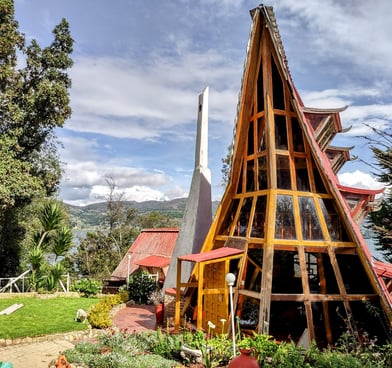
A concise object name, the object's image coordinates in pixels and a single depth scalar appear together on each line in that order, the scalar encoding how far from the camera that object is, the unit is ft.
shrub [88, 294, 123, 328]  37.42
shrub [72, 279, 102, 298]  59.92
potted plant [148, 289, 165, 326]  53.70
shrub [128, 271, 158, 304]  54.70
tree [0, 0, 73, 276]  54.75
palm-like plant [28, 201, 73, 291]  56.59
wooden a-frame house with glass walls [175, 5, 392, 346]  30.68
